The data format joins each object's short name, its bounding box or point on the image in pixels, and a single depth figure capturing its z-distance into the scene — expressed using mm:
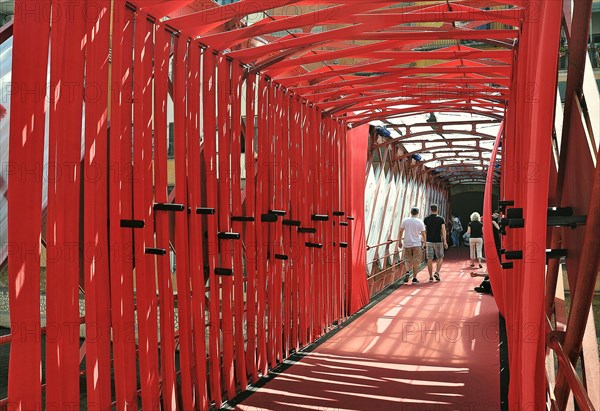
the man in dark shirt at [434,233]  13391
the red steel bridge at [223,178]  3277
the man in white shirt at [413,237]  12867
